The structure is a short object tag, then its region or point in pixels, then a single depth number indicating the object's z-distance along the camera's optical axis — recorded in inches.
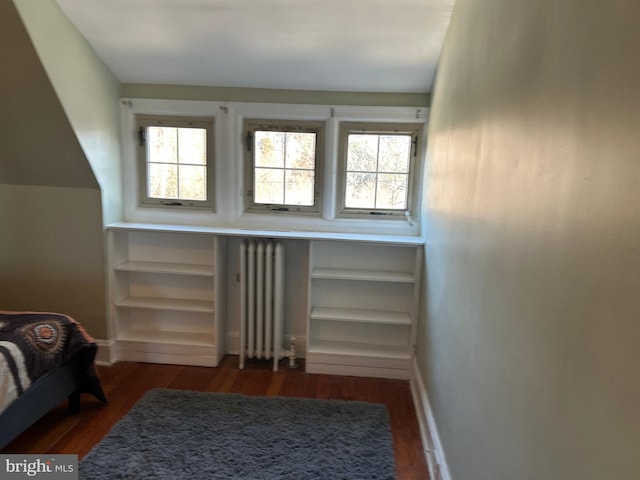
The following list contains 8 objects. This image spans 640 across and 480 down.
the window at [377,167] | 126.1
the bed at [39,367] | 80.6
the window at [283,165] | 128.4
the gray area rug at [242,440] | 84.3
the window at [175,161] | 129.8
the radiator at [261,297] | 123.3
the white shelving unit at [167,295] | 126.1
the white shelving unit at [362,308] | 123.0
